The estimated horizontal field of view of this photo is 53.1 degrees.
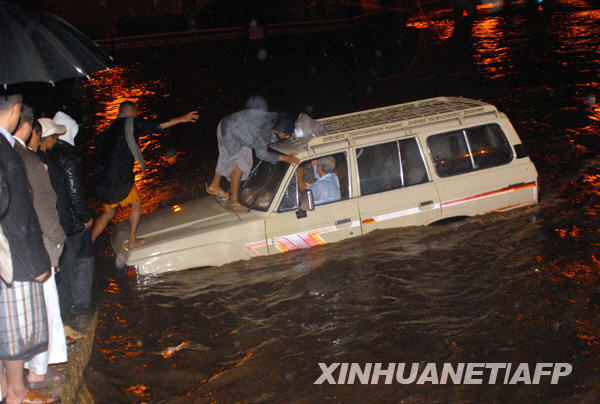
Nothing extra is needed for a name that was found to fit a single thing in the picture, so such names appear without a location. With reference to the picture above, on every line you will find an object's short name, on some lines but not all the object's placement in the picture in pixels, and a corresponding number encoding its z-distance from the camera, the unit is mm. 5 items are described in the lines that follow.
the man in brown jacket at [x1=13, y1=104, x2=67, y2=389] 4402
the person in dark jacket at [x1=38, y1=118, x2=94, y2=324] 5266
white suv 6496
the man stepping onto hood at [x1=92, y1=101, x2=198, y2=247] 6805
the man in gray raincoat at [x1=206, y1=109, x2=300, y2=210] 7078
